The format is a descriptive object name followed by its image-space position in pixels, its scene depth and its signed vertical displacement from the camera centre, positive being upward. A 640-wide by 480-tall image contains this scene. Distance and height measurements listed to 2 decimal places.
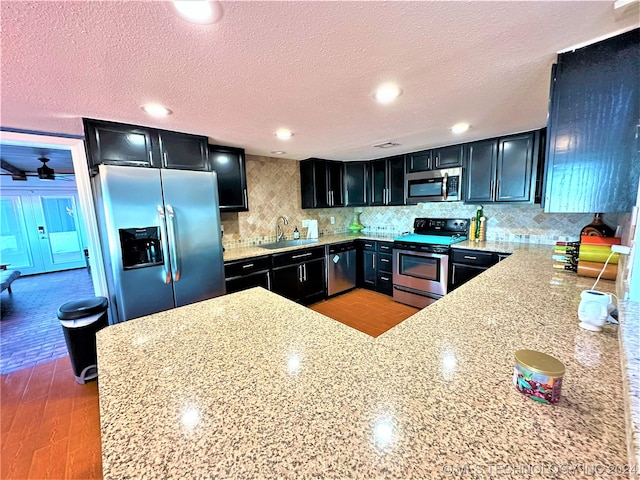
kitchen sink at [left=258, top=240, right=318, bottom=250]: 3.60 -0.46
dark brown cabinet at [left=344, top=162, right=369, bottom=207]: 4.31 +0.44
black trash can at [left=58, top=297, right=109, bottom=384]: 2.14 -0.92
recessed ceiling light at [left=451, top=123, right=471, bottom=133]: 2.39 +0.75
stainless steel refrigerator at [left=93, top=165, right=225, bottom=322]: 2.05 -0.16
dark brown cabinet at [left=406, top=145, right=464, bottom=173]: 3.26 +0.64
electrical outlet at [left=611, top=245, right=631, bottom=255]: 1.05 -0.21
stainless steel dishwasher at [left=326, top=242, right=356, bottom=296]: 3.92 -0.90
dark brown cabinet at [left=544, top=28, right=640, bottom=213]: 1.10 +0.33
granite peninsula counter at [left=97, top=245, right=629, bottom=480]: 0.53 -0.52
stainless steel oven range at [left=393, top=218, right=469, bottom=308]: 3.27 -0.71
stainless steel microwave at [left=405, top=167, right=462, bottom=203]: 3.29 +0.28
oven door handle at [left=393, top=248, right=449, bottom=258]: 3.24 -0.62
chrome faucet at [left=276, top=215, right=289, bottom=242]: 3.96 -0.26
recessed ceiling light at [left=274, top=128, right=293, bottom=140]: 2.43 +0.77
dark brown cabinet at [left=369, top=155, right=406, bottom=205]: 3.88 +0.43
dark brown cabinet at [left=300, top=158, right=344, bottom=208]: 4.06 +0.46
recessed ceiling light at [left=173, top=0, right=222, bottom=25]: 0.87 +0.73
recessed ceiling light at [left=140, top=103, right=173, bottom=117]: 1.74 +0.76
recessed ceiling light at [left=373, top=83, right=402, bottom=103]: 1.58 +0.74
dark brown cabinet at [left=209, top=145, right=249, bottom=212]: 2.95 +0.46
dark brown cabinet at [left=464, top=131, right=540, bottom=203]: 2.76 +0.39
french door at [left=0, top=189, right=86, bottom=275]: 5.86 -0.22
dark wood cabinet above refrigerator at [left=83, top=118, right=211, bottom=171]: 2.02 +0.62
